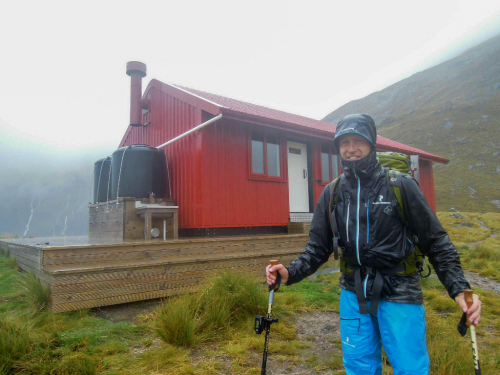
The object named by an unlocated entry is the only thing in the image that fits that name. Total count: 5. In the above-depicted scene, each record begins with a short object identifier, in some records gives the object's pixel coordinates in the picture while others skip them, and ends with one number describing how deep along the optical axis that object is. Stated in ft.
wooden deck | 13.19
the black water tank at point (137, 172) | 22.94
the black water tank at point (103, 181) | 27.48
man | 5.41
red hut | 22.33
